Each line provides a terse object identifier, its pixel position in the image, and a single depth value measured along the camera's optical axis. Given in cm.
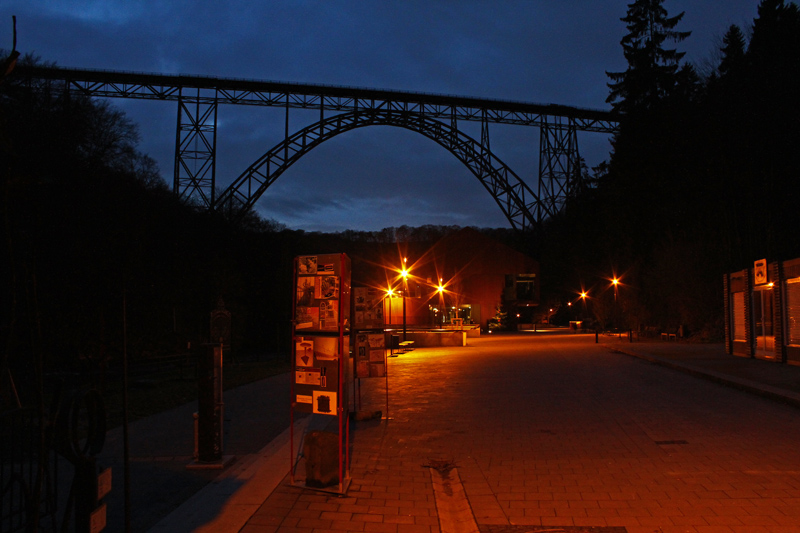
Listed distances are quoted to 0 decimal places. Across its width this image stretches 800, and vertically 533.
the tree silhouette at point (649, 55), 4672
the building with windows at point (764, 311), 1644
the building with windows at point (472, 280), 5675
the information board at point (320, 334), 549
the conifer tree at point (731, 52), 2412
